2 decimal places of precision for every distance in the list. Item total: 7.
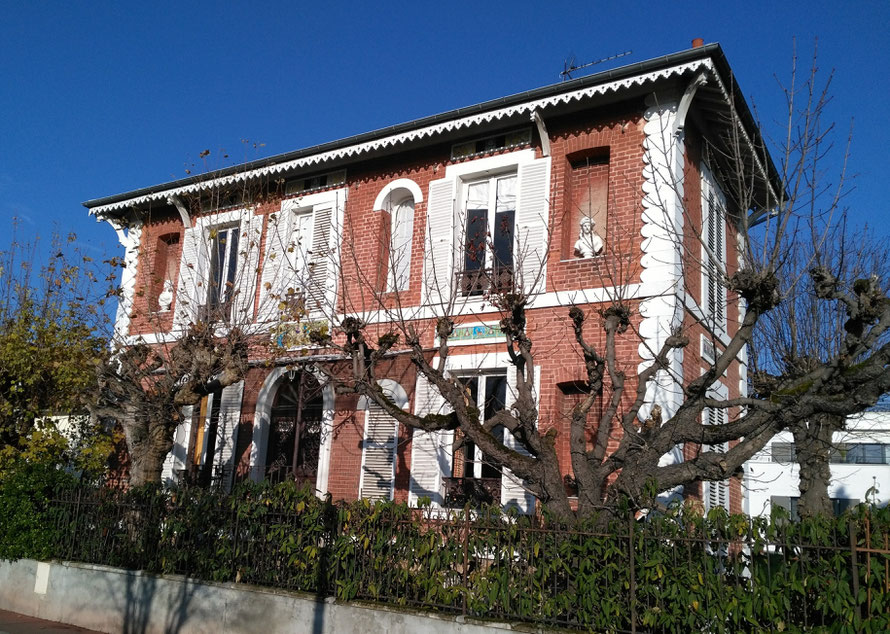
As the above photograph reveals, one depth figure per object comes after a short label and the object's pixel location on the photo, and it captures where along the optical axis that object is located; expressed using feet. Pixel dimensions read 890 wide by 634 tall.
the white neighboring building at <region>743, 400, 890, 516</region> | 106.63
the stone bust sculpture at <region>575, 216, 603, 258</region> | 38.91
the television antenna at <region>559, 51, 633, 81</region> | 47.37
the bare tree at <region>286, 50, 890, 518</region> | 24.17
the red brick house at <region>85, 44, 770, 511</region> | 37.32
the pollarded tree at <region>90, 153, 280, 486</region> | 39.55
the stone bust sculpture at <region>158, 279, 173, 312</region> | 51.16
